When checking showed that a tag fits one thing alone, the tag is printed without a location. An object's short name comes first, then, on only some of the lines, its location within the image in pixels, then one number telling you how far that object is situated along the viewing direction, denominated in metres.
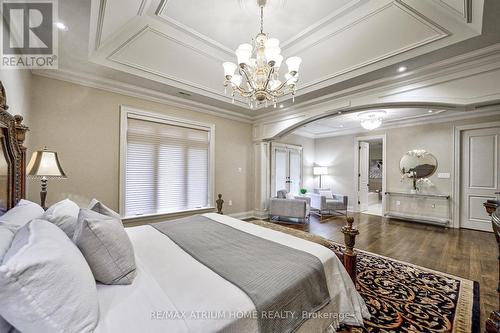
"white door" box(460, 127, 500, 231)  4.34
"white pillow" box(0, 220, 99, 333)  0.70
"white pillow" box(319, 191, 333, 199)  6.03
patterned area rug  1.71
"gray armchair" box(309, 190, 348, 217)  5.75
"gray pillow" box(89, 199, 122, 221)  1.56
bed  0.90
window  3.64
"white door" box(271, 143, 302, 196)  6.20
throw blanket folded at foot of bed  1.10
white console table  4.84
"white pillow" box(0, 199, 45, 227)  1.30
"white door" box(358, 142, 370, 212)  6.55
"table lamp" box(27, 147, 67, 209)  2.22
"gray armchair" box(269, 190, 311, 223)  4.87
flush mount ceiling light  4.89
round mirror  5.11
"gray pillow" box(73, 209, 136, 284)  1.10
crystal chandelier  2.13
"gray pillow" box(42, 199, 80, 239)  1.29
